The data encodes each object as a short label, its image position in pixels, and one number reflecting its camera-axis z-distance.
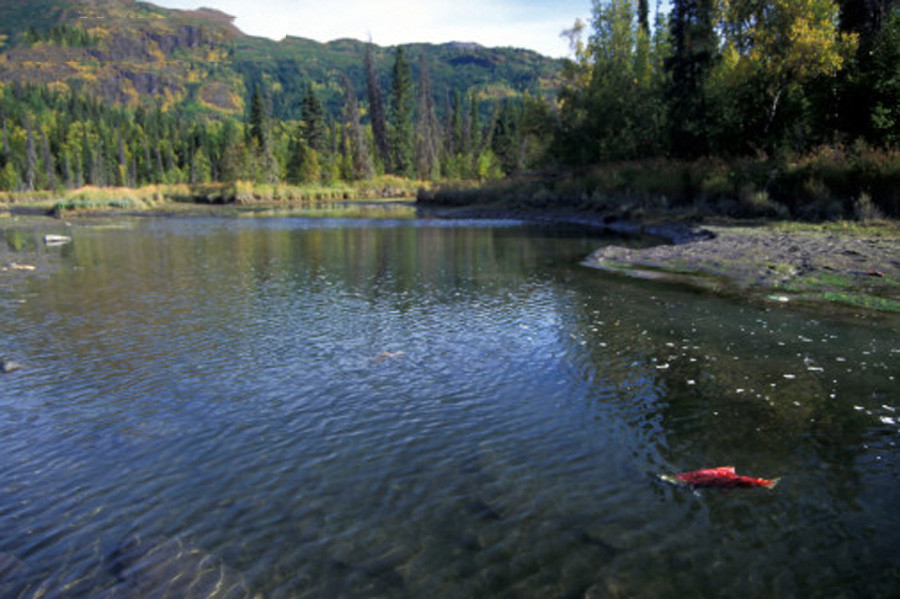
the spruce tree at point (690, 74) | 41.50
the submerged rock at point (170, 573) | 4.61
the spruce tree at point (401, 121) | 117.34
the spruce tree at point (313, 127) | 110.69
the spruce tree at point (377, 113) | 119.06
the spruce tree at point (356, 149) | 110.01
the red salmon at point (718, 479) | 6.18
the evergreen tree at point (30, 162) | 126.69
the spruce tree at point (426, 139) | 119.39
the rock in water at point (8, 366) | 9.97
